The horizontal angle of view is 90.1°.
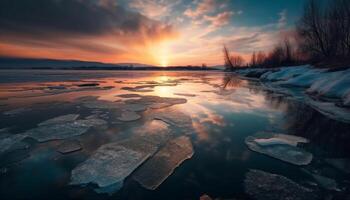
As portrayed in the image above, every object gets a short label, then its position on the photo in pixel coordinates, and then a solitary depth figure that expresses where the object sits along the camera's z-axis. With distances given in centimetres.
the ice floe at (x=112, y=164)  211
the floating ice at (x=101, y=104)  605
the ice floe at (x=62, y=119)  427
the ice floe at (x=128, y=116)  467
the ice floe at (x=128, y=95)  833
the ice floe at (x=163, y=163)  215
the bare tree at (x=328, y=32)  1950
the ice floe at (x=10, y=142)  294
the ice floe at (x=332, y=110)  457
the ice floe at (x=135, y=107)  575
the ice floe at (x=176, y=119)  403
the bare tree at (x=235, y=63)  9338
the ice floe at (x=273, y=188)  185
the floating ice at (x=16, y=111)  505
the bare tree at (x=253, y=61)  8281
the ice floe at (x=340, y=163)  233
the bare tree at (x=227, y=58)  6359
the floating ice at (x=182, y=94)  922
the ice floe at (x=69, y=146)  290
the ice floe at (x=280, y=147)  266
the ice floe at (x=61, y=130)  344
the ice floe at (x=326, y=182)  197
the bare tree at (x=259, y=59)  7962
